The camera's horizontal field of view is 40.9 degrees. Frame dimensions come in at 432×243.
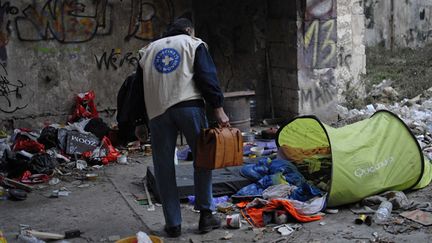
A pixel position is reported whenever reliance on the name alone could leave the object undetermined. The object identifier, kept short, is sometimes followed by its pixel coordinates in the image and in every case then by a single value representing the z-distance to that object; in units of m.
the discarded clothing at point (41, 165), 7.36
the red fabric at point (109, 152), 8.13
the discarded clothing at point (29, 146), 8.12
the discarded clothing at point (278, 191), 5.88
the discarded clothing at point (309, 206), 5.50
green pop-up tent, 5.64
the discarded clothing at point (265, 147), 8.18
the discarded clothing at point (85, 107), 9.61
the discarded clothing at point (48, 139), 8.44
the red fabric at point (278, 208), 5.43
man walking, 4.89
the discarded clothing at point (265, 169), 6.44
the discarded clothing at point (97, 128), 8.80
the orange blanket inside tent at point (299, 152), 6.80
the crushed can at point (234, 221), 5.32
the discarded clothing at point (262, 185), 6.15
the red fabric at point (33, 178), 7.20
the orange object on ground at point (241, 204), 5.93
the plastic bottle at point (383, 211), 5.32
